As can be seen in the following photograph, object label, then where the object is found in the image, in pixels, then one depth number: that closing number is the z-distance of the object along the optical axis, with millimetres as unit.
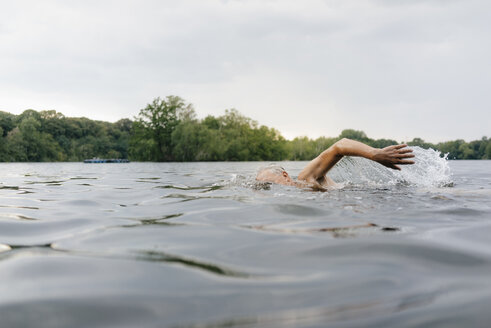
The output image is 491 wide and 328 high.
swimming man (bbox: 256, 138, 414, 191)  4625
